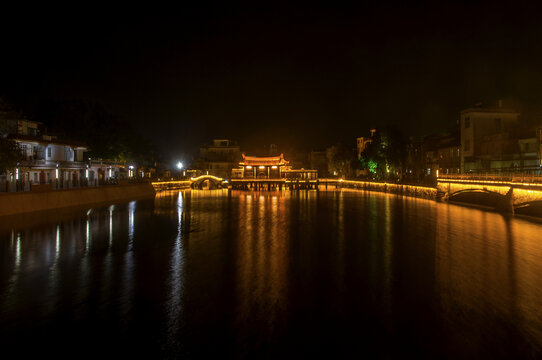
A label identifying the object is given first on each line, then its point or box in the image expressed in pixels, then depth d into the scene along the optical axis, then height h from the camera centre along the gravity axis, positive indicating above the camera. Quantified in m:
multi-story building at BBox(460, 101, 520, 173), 45.72 +4.57
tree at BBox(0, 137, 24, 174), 27.19 +1.45
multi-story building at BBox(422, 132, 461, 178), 53.19 +2.37
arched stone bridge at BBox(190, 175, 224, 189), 73.12 -1.72
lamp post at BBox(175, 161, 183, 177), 95.17 +1.87
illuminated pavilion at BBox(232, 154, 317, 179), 75.69 +0.76
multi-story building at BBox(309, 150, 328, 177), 104.00 +2.68
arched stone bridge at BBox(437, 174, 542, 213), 26.77 -1.77
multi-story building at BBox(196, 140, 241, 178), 84.77 +3.30
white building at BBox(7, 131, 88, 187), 38.97 +1.68
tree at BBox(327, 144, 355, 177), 92.50 +2.69
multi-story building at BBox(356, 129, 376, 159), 91.26 +7.10
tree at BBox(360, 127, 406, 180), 64.94 +3.44
